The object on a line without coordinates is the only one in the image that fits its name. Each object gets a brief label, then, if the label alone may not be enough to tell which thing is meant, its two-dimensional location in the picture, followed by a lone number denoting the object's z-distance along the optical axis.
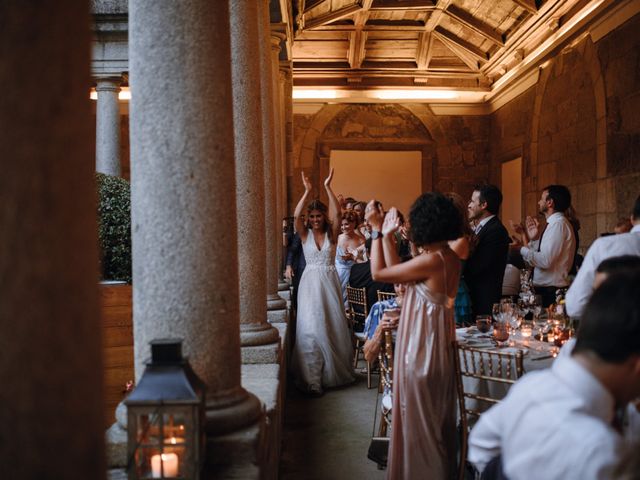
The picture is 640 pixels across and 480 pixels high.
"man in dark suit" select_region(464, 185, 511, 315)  4.71
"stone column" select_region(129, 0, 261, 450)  2.12
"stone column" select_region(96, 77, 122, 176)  10.03
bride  5.79
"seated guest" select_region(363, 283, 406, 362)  3.68
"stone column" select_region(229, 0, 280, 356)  3.84
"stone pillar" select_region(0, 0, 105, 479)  0.93
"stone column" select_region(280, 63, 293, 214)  11.09
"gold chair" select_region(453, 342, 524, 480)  2.88
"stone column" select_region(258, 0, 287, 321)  5.52
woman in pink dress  2.88
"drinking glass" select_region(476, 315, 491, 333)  3.79
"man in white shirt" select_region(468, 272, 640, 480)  1.14
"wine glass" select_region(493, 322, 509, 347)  3.60
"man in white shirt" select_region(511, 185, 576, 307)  5.46
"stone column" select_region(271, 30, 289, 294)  8.27
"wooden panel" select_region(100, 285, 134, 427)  4.09
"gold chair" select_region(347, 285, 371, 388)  6.34
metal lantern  1.72
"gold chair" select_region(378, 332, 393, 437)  3.54
